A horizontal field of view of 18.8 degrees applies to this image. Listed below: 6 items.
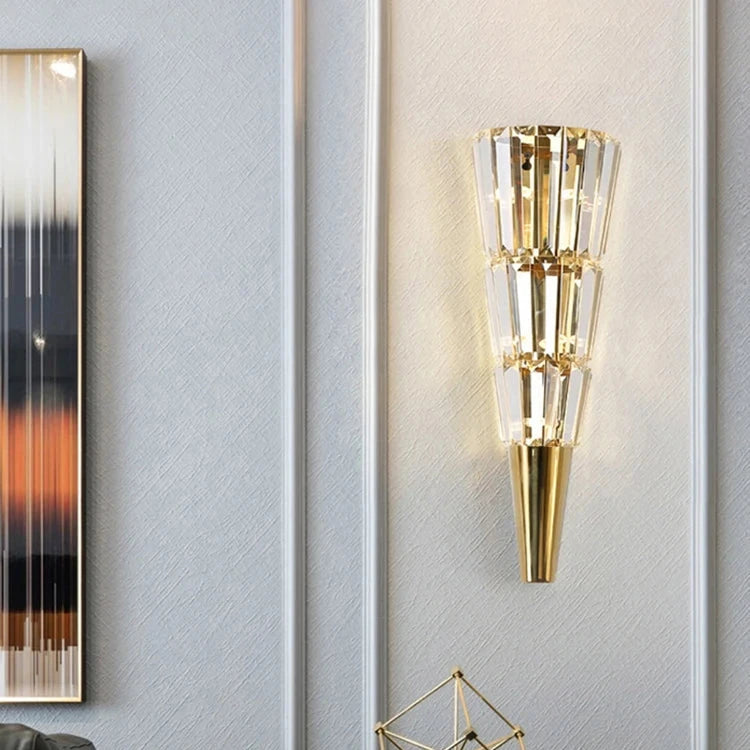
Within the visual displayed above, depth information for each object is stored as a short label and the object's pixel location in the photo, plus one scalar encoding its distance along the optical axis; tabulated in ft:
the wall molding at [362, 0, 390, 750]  9.01
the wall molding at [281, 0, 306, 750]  9.01
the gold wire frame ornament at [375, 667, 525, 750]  8.47
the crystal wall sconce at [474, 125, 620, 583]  8.84
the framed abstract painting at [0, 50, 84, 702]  9.03
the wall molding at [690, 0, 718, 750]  9.02
